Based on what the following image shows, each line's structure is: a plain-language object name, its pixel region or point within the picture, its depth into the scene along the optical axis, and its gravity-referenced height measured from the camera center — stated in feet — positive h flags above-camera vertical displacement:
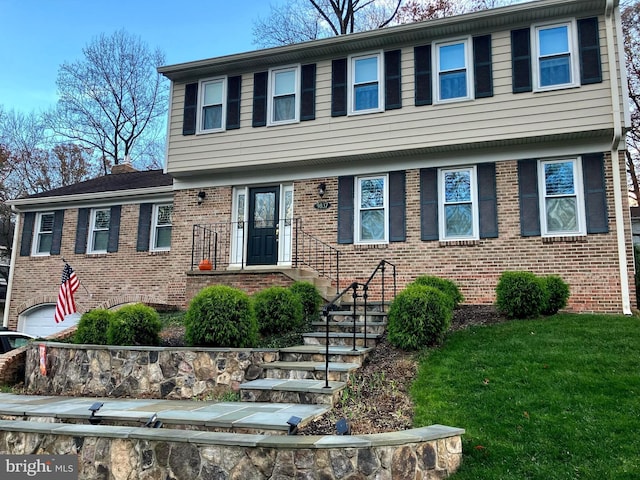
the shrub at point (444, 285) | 29.91 +1.78
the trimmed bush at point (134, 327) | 24.94 -0.80
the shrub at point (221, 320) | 23.45 -0.37
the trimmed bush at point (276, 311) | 26.96 +0.11
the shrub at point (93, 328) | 26.17 -0.94
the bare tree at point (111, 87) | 84.99 +36.09
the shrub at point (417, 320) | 22.76 -0.17
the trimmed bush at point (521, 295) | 27.20 +1.18
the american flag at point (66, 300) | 33.88 +0.57
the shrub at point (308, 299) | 29.99 +0.83
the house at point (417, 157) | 31.60 +10.80
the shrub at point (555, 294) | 28.30 +1.33
